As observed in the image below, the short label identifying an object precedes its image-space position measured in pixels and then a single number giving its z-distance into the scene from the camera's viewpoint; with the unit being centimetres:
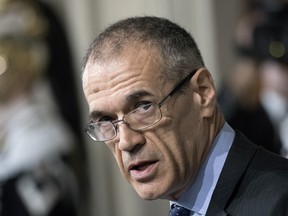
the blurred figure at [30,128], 818
